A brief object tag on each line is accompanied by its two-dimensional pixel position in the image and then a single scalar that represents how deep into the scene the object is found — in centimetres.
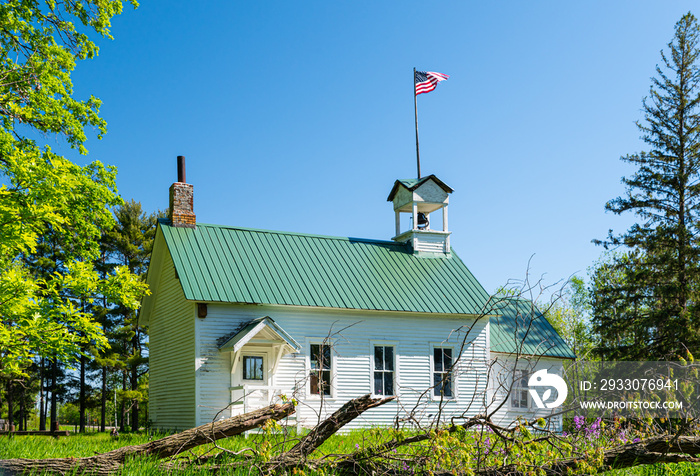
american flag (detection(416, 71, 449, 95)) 2589
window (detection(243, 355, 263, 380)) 1833
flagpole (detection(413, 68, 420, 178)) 2614
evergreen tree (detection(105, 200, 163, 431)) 3384
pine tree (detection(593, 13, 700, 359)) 2452
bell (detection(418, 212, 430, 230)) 2438
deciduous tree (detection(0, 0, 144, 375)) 1344
